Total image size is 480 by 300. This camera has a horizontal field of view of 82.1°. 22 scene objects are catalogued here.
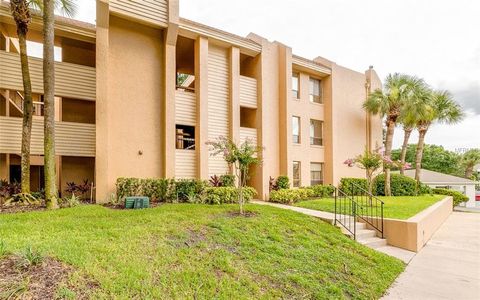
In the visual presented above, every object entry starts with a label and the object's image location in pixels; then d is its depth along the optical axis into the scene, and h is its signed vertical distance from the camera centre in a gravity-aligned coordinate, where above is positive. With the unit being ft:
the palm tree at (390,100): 63.93 +12.65
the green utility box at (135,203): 33.03 -5.73
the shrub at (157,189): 39.06 -4.78
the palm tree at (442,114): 75.61 +11.24
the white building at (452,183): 104.47 -11.06
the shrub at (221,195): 37.86 -5.60
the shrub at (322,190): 56.06 -7.49
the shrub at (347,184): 62.42 -6.74
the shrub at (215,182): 42.60 -4.19
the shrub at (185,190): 39.24 -5.14
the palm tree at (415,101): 63.62 +12.25
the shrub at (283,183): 51.40 -5.29
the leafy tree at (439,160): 154.51 -3.44
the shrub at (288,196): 47.11 -7.22
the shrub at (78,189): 39.55 -4.82
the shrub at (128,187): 37.86 -4.40
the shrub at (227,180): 43.59 -4.01
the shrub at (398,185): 65.16 -7.39
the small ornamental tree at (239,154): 29.25 +0.10
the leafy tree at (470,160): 139.73 -3.25
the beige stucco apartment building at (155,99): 38.22 +9.31
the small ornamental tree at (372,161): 39.93 -0.99
